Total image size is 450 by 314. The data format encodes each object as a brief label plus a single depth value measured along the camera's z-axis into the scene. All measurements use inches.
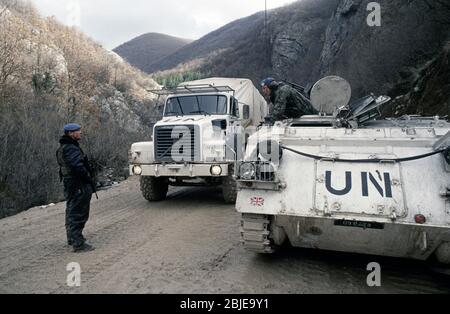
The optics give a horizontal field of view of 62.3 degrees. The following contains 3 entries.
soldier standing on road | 190.2
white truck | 281.9
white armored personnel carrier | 128.8
